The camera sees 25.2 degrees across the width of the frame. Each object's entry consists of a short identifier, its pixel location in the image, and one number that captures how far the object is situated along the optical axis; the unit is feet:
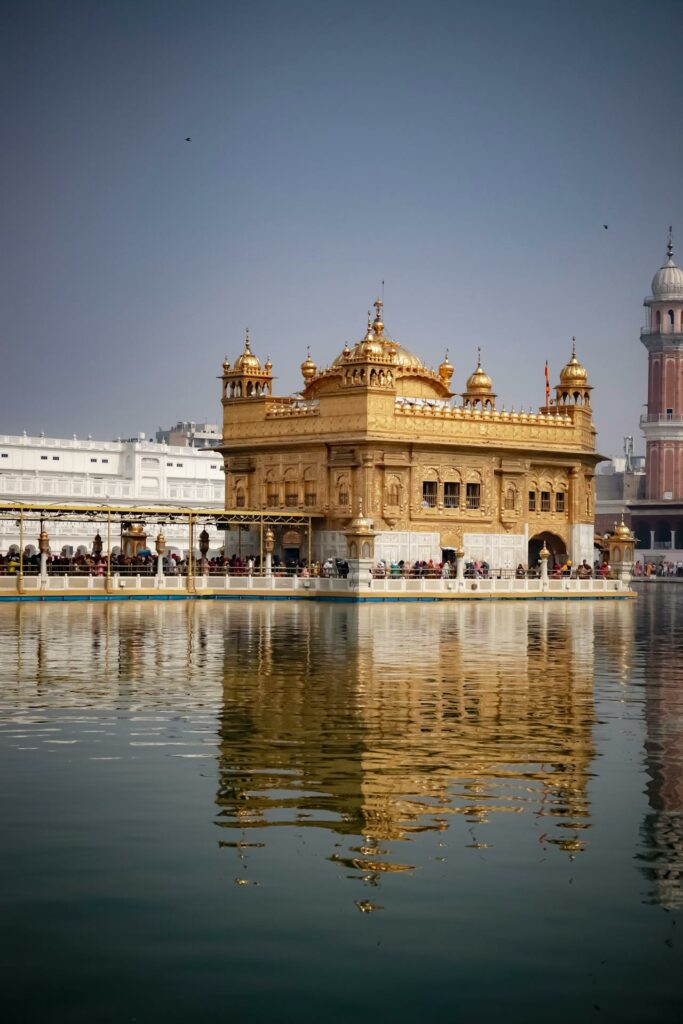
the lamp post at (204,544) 186.25
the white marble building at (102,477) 335.26
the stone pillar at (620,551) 199.11
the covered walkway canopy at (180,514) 153.38
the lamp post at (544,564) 182.39
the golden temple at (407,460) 183.21
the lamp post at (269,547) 169.77
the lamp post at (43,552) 151.64
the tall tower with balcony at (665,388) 389.39
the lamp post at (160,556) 160.76
